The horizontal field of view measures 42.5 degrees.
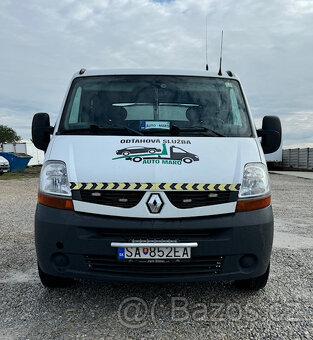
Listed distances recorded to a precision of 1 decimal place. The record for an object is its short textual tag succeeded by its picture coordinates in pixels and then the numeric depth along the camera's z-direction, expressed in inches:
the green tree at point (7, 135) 2379.4
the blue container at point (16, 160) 996.6
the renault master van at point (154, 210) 117.6
